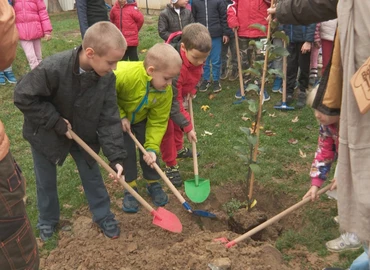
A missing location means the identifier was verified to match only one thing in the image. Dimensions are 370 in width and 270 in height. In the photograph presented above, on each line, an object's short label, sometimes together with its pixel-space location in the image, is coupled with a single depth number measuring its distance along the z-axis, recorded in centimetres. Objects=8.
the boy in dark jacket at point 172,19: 683
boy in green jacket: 349
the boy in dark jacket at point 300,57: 620
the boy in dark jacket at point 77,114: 292
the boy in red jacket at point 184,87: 396
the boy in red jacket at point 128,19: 734
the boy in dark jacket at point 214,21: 716
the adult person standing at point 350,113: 183
